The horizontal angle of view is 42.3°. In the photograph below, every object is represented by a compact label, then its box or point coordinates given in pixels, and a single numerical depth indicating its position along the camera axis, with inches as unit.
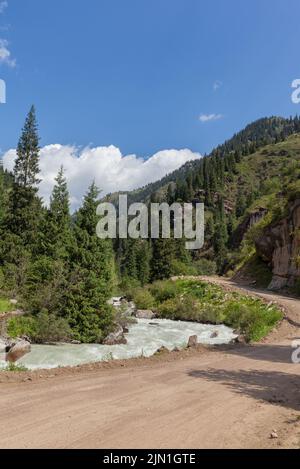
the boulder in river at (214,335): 1026.5
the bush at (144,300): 1721.9
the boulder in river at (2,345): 722.8
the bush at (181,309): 1437.0
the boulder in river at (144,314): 1514.5
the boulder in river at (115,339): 900.0
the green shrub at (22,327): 876.2
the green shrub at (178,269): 2629.2
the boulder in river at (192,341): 652.7
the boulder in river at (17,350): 670.3
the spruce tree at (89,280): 938.1
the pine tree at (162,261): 2591.0
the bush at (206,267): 3947.3
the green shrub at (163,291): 1752.0
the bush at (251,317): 896.3
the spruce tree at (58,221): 1282.0
